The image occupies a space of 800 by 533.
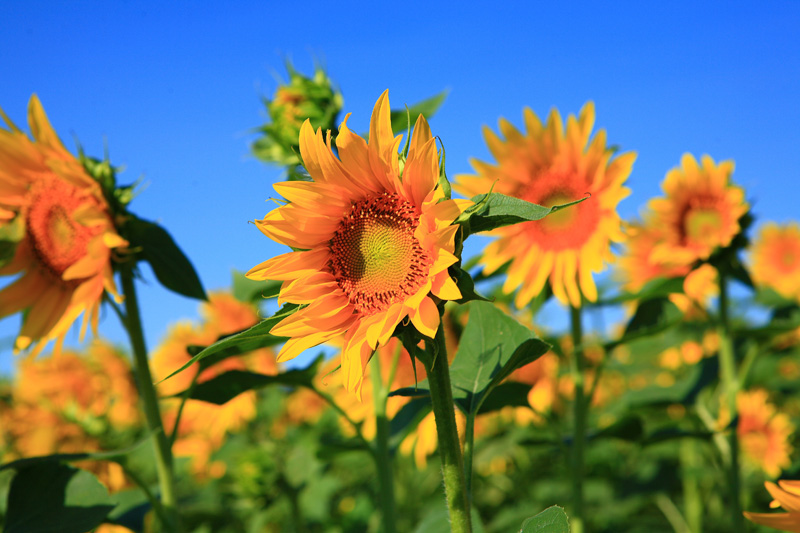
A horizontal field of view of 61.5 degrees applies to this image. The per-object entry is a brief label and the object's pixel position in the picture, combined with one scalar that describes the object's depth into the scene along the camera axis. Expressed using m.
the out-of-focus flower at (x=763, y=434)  3.79
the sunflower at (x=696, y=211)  2.54
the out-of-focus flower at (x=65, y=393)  3.82
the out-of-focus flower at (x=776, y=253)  5.22
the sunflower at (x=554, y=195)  2.29
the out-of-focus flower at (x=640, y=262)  2.87
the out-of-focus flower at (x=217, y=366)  3.45
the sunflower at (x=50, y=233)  1.84
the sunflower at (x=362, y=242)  1.10
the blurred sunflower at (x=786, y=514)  1.12
